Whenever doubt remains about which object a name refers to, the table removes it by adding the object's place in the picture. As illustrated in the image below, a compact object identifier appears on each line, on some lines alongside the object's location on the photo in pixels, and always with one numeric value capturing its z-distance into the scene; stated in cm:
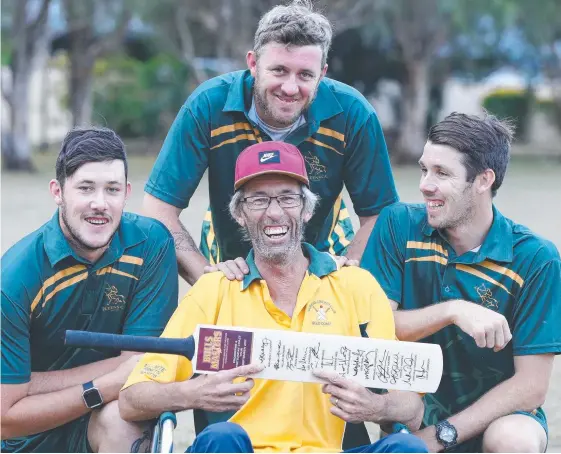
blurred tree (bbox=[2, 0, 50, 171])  2606
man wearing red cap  385
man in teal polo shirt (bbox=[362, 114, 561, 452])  429
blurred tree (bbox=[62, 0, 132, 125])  2767
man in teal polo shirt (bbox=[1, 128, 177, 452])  424
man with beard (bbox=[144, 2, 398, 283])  522
